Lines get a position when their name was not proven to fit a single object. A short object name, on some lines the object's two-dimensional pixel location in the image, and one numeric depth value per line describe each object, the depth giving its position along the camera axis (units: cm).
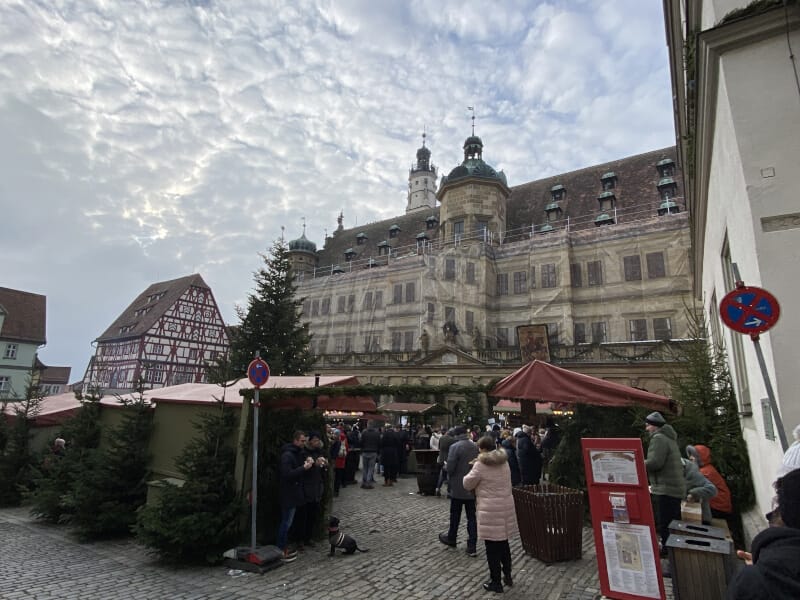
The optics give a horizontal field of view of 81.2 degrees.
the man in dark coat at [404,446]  1688
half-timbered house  4397
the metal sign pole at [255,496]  676
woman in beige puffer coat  563
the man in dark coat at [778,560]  173
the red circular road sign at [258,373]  708
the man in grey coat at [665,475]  593
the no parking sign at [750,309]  368
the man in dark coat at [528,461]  1052
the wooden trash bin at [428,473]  1273
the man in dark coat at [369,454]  1437
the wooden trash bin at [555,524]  670
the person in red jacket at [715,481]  671
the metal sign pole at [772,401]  336
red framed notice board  471
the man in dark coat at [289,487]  717
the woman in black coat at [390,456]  1479
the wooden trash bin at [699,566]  427
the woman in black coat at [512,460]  1262
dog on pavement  716
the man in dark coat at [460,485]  725
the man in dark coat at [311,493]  756
